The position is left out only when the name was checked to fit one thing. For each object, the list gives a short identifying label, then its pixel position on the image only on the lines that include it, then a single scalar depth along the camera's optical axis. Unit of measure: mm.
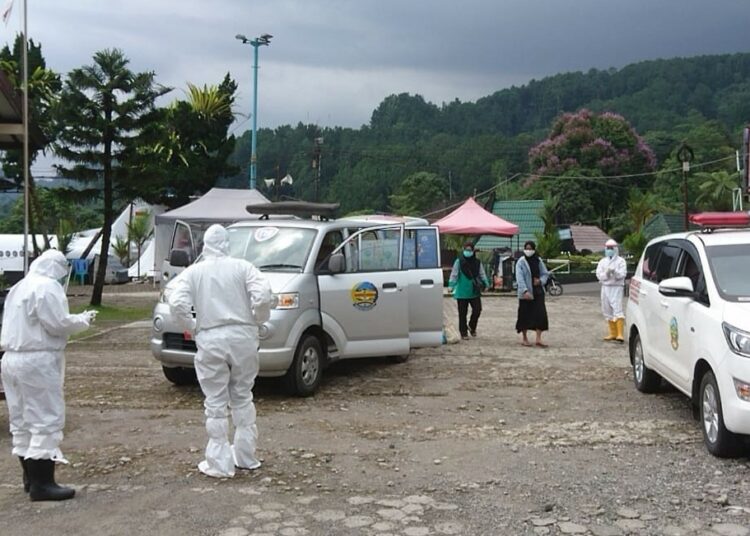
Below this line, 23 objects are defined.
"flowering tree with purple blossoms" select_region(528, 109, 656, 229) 59906
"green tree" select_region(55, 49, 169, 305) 21109
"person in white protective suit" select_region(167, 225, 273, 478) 5820
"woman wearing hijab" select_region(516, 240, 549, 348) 12914
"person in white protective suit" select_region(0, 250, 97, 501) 5266
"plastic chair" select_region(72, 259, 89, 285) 35969
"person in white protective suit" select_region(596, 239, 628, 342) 13578
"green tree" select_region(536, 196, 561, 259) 31109
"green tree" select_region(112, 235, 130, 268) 41594
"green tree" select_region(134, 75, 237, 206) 37781
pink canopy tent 26341
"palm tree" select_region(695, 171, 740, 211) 54375
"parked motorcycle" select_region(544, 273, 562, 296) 26922
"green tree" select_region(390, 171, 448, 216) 77688
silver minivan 8641
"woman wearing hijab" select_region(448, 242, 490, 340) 13844
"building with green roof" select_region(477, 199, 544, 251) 44688
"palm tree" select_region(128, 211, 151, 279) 39812
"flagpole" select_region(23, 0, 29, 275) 14625
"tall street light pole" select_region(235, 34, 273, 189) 33594
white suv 6105
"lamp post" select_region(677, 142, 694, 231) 22762
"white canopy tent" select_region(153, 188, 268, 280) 24484
